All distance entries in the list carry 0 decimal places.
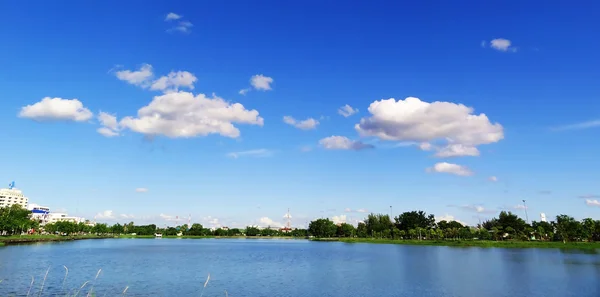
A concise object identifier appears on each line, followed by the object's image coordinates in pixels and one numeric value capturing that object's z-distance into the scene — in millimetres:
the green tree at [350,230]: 192375
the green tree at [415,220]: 157638
